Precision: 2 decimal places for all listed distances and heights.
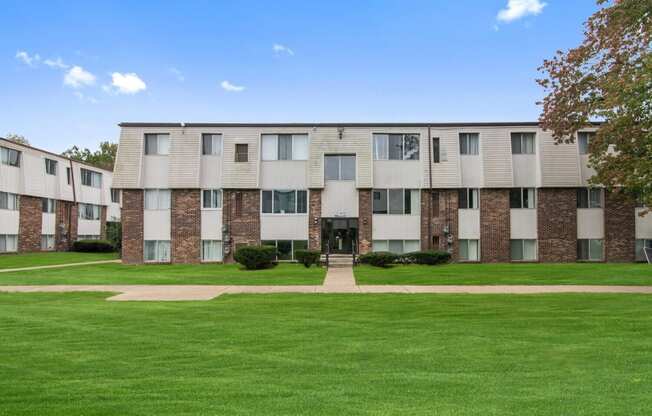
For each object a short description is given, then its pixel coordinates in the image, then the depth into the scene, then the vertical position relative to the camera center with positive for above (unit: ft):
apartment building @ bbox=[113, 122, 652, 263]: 98.12 +6.93
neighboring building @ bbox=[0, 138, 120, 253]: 129.49 +8.20
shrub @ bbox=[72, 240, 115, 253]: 151.23 -4.59
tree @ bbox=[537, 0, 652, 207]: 62.59 +17.25
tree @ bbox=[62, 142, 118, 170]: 258.98 +36.99
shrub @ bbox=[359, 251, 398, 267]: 89.45 -4.62
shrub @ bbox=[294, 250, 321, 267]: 91.15 -4.39
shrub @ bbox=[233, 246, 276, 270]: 86.79 -4.21
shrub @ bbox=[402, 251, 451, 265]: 92.12 -4.48
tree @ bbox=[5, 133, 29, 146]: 249.75 +43.06
